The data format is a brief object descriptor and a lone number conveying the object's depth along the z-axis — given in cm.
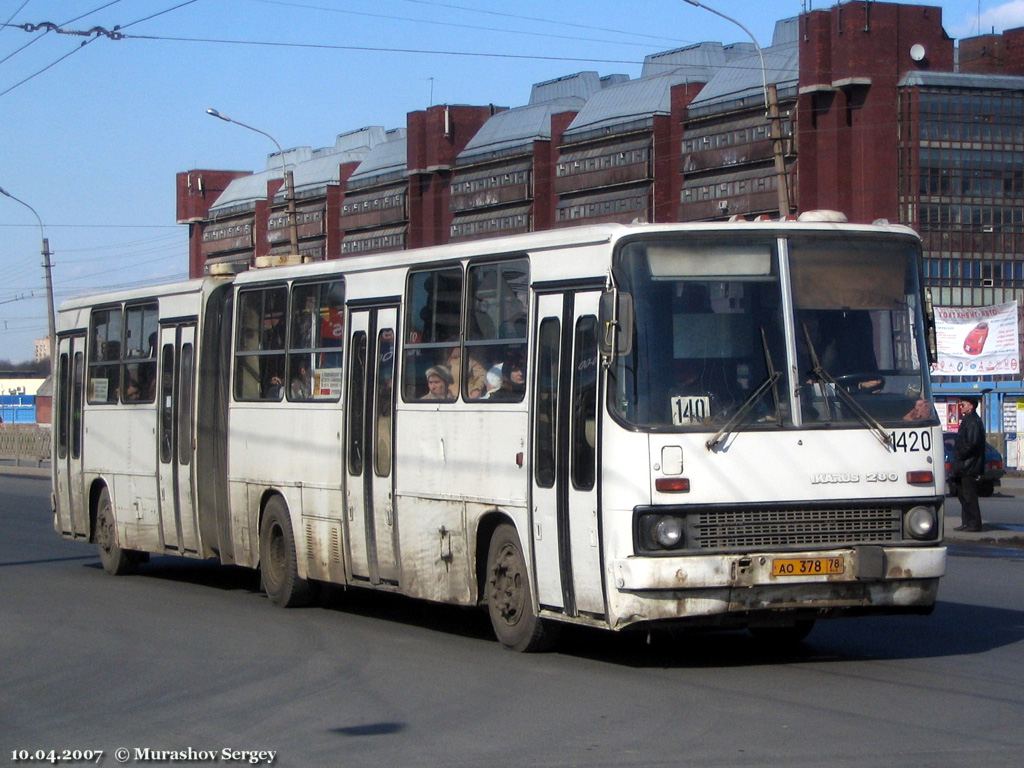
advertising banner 4722
